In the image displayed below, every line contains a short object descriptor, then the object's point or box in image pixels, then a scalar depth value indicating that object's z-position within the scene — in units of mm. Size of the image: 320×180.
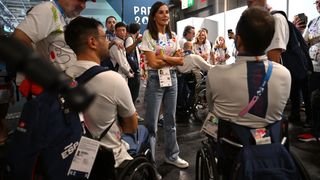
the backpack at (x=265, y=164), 1074
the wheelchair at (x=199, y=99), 4082
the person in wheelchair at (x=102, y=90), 1277
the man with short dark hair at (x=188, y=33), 4789
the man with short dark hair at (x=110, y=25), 4441
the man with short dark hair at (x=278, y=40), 1679
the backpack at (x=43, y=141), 963
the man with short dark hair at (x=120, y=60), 3820
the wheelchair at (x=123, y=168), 1216
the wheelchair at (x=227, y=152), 1166
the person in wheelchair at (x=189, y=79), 3979
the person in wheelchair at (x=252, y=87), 1208
